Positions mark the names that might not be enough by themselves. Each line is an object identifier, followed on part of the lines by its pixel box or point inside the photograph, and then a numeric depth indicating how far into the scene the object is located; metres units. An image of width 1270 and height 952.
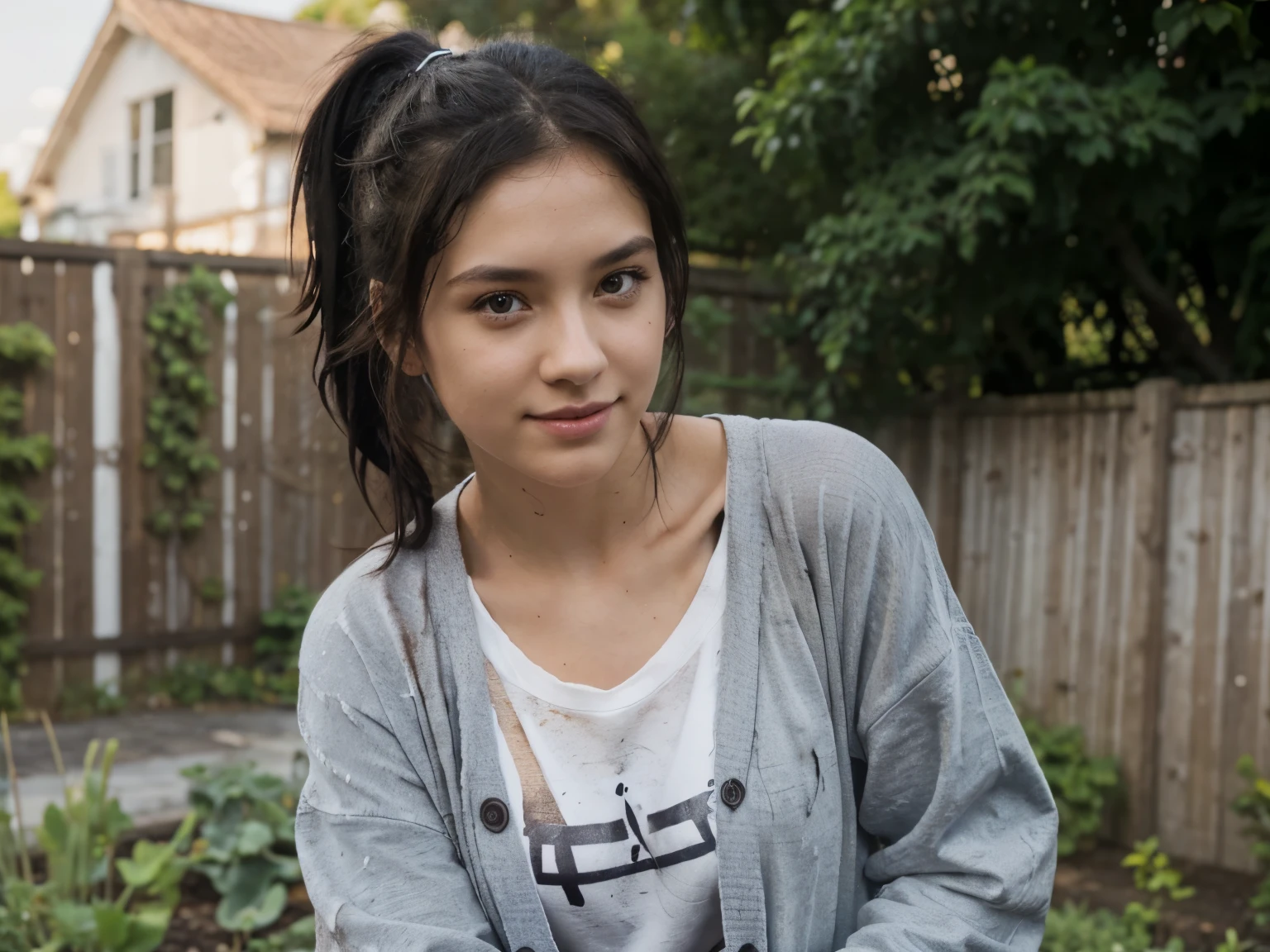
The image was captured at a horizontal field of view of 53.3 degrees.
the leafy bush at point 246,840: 3.10
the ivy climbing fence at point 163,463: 6.12
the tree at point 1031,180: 3.96
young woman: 1.45
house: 17.78
